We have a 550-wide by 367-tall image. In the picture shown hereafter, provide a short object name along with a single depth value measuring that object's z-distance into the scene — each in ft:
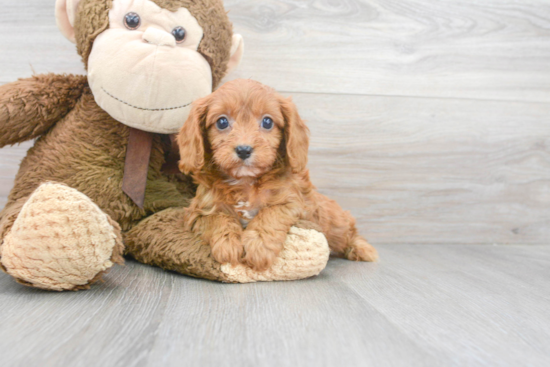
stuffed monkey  1.99
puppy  1.92
